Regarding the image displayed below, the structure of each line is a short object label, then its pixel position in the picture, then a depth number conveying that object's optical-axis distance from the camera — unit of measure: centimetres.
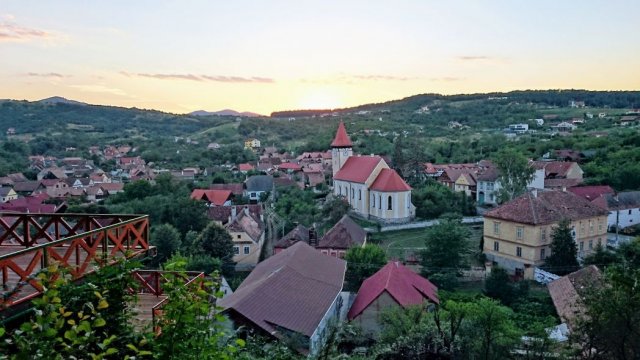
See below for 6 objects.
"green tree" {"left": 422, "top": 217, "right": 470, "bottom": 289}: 3341
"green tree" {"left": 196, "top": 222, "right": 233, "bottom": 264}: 3556
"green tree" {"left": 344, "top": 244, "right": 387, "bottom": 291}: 3097
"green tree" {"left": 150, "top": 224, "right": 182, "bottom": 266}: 3703
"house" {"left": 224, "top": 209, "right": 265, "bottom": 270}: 3816
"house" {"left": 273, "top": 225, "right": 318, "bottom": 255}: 3828
